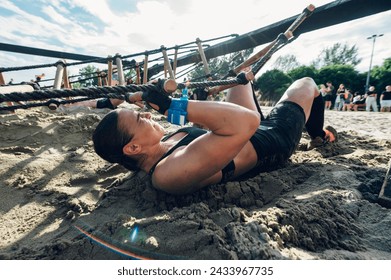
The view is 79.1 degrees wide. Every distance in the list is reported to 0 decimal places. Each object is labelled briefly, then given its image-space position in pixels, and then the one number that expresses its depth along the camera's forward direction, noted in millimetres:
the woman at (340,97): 13453
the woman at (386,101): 10461
